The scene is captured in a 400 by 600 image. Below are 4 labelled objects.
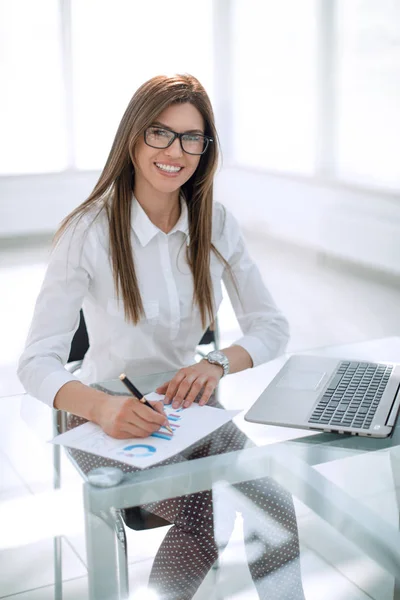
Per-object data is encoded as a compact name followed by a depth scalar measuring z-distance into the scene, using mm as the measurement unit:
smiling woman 1681
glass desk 1133
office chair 1153
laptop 1404
